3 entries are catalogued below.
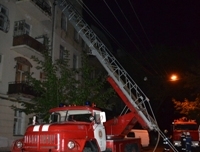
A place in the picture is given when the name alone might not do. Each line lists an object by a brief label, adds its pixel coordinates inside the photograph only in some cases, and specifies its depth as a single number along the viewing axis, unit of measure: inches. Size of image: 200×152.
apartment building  660.7
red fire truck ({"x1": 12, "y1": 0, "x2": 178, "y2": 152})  287.7
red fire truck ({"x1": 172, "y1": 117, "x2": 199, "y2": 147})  761.6
